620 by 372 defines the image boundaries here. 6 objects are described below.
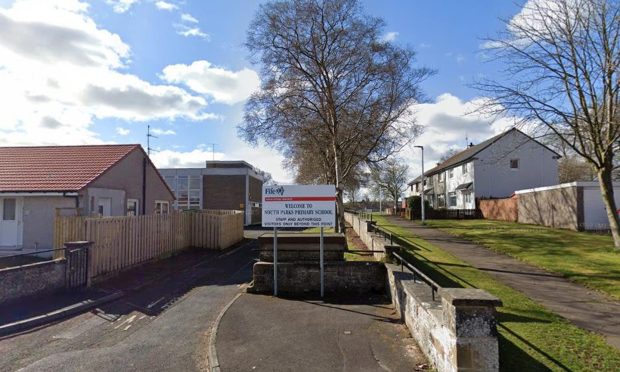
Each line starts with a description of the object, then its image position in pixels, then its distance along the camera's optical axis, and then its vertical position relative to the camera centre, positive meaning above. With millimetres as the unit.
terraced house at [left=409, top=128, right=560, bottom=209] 41844 +3362
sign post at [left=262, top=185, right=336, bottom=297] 10602 +12
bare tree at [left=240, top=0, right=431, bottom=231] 18719 +5496
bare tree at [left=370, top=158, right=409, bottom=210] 78388 +4277
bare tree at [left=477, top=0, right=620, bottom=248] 16828 +3890
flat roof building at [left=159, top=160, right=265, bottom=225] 48844 +2309
